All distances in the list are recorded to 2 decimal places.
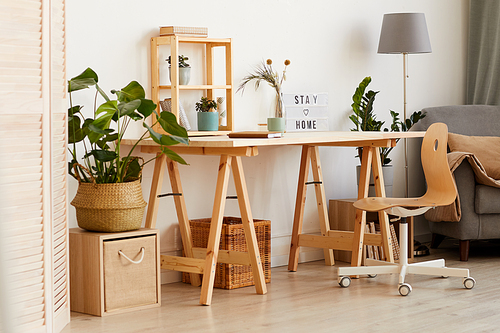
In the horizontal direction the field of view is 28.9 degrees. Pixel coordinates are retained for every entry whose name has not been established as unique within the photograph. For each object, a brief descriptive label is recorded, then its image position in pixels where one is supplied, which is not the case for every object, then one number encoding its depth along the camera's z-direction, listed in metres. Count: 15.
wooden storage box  4.00
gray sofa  5.77
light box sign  5.95
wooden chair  4.60
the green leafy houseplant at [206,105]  5.09
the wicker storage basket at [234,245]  4.87
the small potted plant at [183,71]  4.97
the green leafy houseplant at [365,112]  6.17
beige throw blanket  5.74
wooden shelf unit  4.86
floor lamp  6.36
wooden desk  4.29
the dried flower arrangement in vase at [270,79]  5.10
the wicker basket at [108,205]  4.02
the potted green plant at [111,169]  3.95
